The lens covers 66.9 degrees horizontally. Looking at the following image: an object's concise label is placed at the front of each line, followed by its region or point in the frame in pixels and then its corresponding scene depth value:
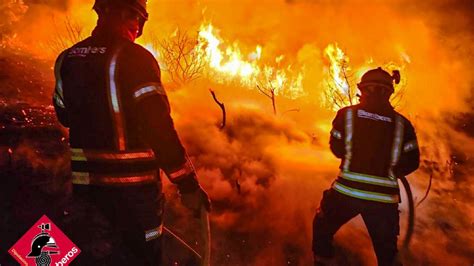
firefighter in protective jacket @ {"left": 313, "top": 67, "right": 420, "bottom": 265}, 3.52
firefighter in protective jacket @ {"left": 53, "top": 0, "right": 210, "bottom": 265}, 2.38
